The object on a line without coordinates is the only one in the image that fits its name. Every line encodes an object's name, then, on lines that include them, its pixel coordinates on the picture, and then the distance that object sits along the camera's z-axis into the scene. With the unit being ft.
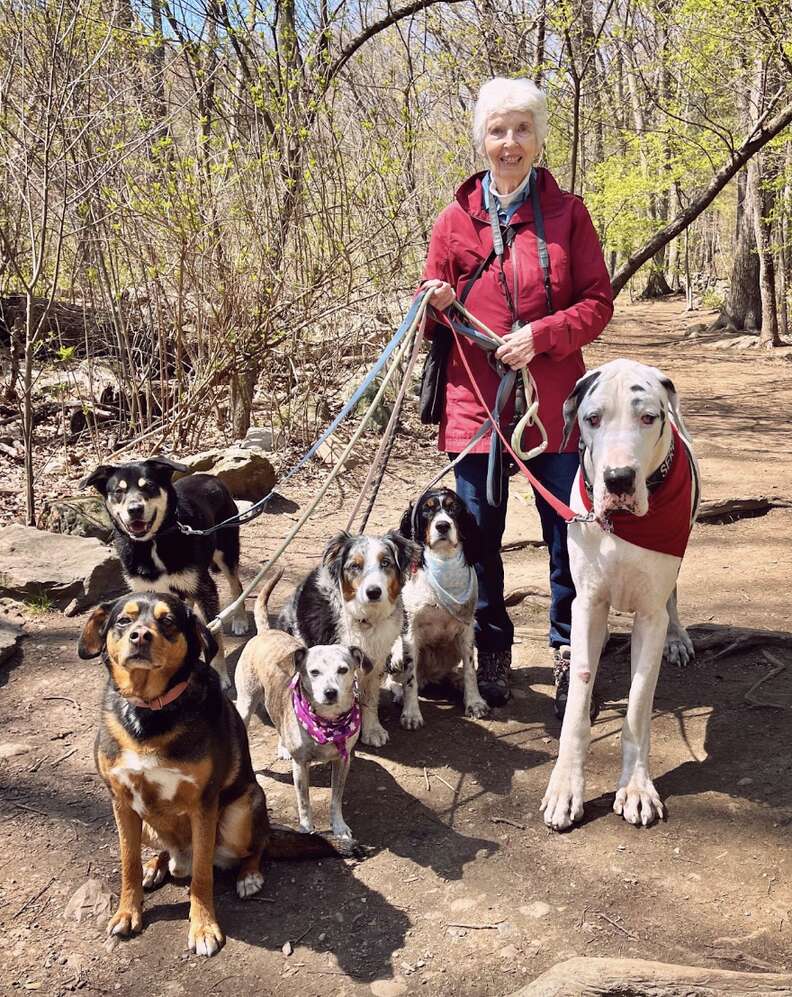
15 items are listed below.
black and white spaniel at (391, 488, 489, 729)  14.57
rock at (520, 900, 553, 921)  9.90
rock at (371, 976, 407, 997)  8.89
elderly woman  12.76
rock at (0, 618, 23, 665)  17.08
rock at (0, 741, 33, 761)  13.86
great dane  10.63
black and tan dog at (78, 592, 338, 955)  9.57
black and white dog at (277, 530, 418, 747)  13.56
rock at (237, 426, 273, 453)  31.01
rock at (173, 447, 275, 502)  26.37
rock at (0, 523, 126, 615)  19.49
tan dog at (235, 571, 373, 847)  11.47
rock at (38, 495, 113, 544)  22.45
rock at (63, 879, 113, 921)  10.16
